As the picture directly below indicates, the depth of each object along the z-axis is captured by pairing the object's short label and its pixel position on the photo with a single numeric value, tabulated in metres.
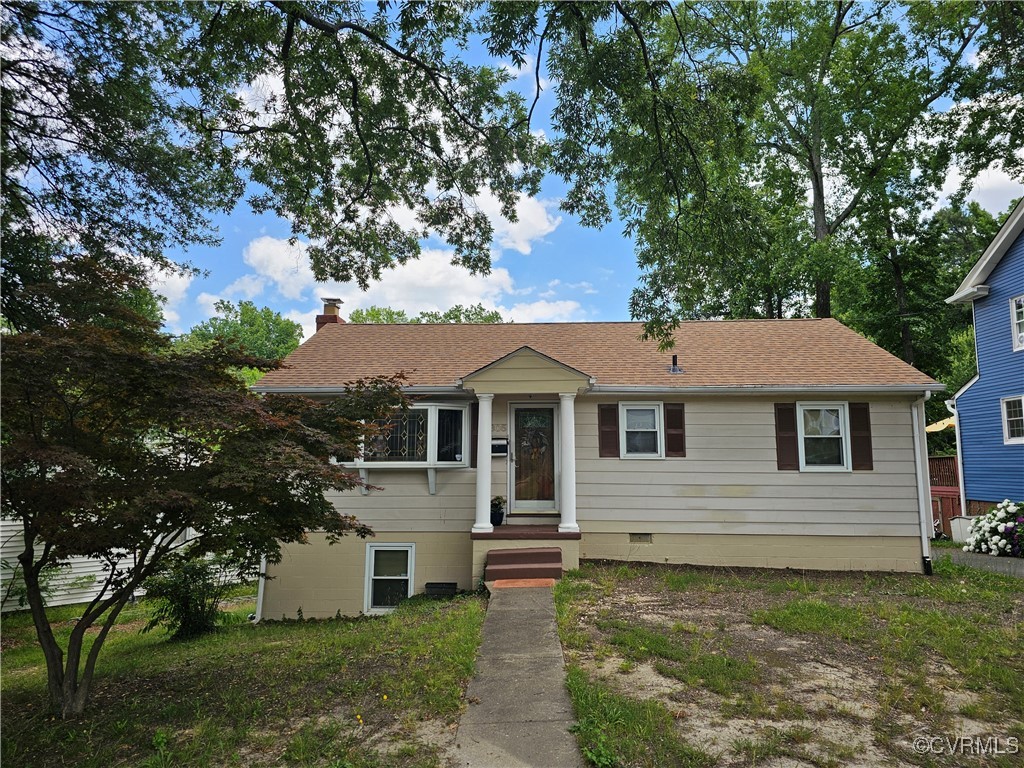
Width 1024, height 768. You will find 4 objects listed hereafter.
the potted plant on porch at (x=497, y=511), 9.30
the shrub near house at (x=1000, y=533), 10.13
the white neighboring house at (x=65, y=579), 11.27
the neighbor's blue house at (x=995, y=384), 13.34
